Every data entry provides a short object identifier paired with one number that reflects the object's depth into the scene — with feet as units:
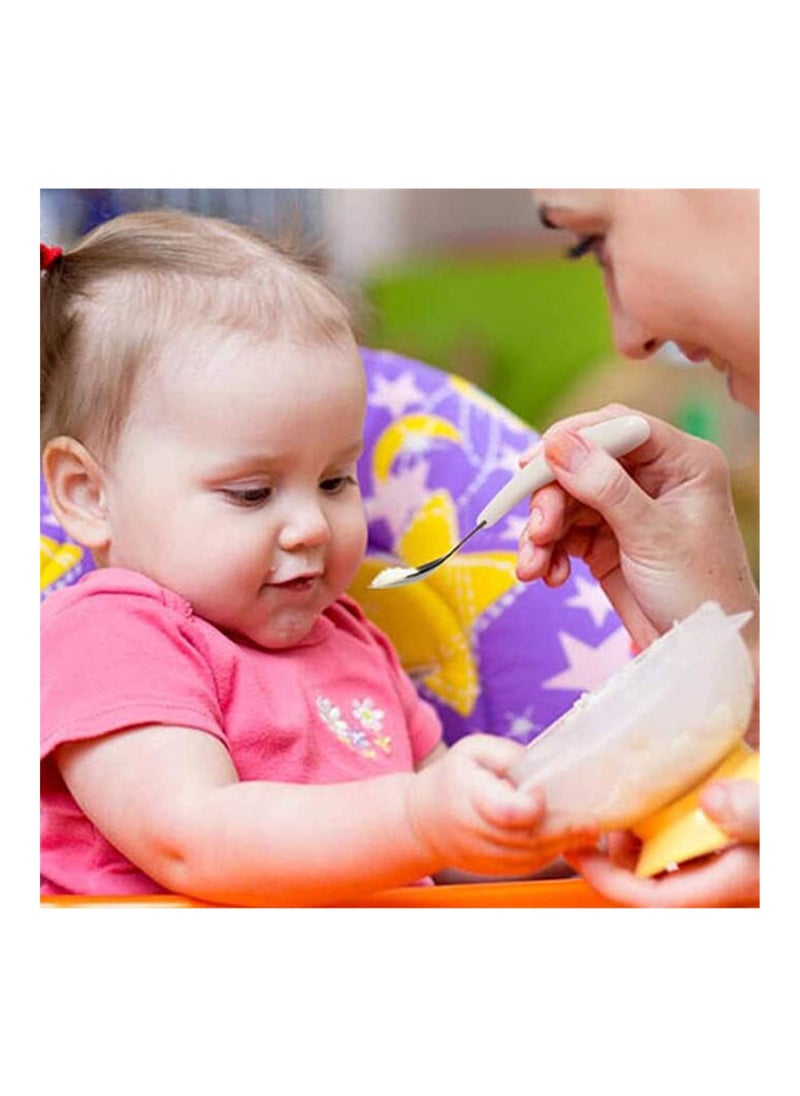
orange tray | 3.00
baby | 2.98
